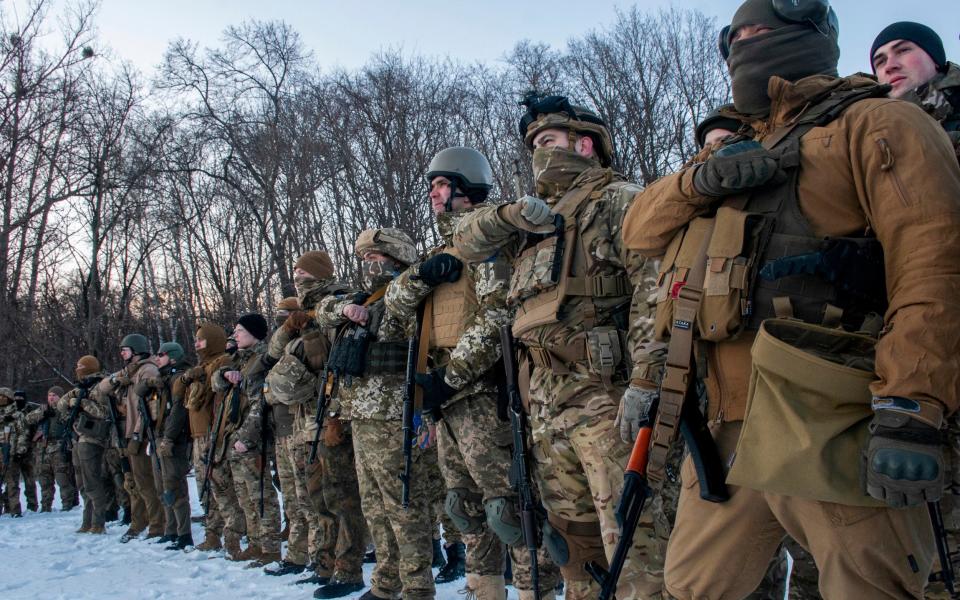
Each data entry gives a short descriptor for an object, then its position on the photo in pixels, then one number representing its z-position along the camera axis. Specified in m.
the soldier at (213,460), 7.55
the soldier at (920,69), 2.69
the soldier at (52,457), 12.54
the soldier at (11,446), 12.77
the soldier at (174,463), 8.23
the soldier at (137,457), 8.95
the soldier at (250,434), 6.83
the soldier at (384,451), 4.39
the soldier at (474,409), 3.63
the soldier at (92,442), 9.84
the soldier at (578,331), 2.59
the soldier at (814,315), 1.54
